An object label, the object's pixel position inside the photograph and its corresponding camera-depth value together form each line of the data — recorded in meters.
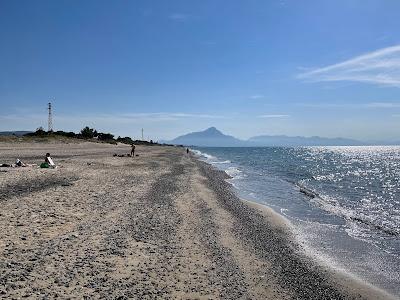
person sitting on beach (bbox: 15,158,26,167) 33.02
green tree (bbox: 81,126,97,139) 119.40
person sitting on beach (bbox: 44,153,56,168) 34.14
